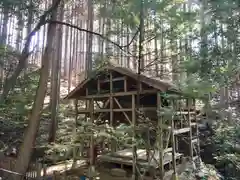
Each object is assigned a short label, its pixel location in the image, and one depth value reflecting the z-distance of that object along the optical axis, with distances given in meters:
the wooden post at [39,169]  6.29
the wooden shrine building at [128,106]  6.87
